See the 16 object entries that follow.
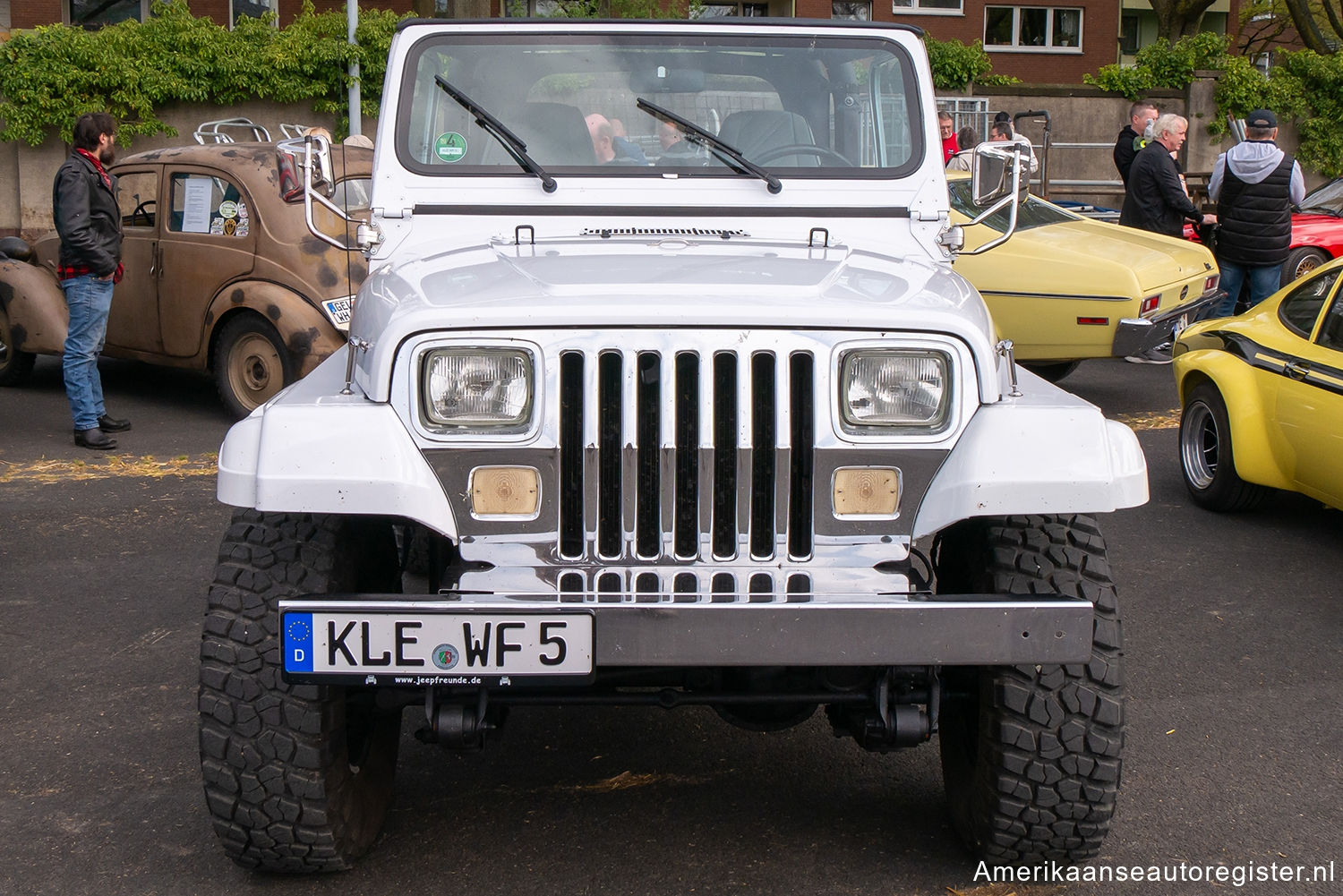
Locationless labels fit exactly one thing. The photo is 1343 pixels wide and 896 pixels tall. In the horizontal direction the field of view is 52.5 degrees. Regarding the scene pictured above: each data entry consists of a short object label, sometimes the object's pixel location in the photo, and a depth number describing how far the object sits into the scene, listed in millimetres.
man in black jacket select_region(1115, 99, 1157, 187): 11539
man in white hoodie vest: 9727
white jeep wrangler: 2730
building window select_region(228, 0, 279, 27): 23312
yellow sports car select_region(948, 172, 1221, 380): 8859
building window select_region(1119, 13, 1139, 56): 37188
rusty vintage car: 8305
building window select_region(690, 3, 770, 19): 29797
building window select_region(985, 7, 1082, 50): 31859
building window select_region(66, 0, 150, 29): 22625
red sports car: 14312
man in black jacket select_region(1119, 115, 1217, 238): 10805
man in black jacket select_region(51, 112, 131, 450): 7516
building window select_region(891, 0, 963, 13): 29609
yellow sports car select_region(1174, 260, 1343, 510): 5910
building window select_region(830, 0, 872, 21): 29281
